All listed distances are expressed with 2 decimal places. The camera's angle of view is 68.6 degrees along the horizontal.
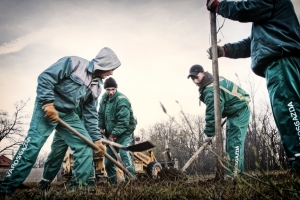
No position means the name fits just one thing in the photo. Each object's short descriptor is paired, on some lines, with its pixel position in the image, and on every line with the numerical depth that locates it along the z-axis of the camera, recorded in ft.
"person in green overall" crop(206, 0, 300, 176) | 6.84
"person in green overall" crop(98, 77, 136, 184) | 18.25
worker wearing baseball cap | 12.50
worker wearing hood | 8.69
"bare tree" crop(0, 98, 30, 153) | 87.08
